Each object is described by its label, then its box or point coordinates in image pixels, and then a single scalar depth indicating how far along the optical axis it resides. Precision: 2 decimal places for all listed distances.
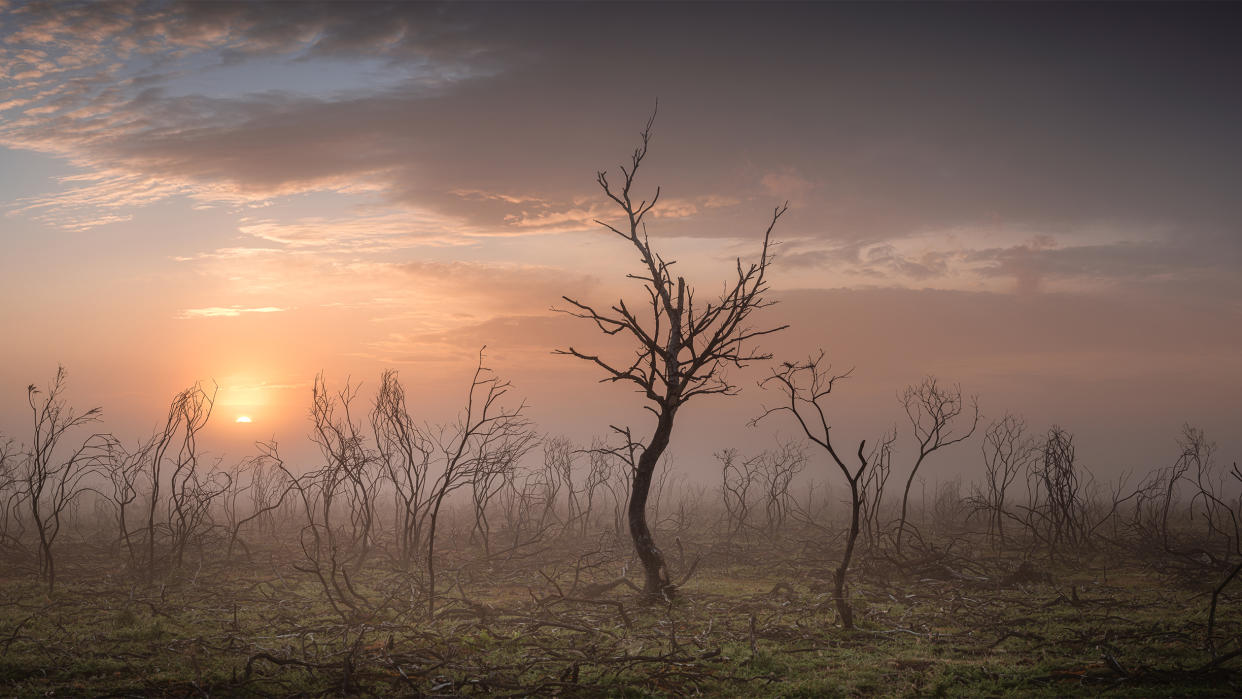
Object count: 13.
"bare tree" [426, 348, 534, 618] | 12.67
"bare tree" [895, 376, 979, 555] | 18.61
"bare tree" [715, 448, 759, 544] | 26.66
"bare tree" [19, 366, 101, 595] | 15.28
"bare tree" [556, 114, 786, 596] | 14.23
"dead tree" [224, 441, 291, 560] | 20.74
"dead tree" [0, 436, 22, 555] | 19.78
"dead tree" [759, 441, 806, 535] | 28.33
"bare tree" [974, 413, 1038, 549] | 23.71
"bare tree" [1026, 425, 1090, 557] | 21.06
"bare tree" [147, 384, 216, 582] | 16.58
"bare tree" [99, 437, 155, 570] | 17.04
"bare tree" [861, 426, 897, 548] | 18.62
